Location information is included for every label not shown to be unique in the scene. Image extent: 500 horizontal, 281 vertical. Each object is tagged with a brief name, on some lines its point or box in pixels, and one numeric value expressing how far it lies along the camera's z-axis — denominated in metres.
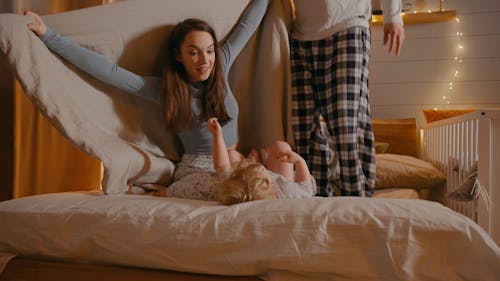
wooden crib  1.65
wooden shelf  3.09
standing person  1.51
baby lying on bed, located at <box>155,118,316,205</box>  1.12
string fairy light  3.15
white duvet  0.83
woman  1.45
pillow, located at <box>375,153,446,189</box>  2.35
